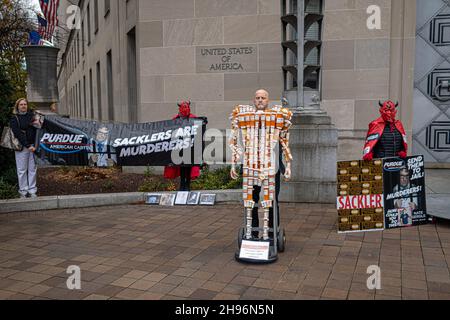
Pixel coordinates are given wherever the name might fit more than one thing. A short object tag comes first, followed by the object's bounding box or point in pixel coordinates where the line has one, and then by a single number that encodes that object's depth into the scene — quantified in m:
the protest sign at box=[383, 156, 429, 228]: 6.11
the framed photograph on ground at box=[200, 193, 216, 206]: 7.88
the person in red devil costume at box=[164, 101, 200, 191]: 8.34
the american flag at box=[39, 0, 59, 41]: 14.52
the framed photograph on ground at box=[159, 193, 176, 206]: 7.96
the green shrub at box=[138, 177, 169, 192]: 8.74
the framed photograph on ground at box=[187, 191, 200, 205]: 7.91
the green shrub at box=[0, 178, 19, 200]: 7.90
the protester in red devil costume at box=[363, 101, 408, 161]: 6.26
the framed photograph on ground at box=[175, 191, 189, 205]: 7.93
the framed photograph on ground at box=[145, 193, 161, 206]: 8.02
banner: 8.42
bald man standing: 4.94
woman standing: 7.86
